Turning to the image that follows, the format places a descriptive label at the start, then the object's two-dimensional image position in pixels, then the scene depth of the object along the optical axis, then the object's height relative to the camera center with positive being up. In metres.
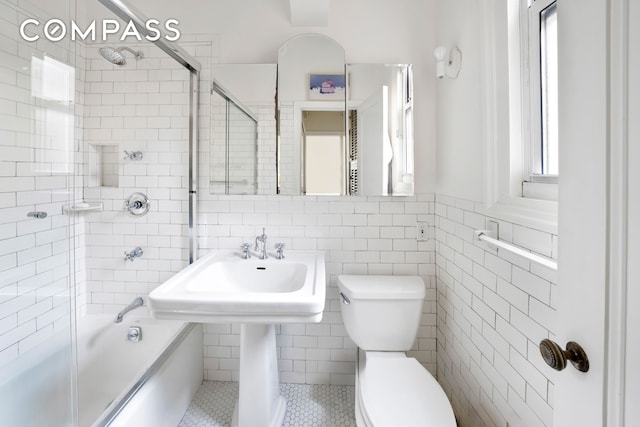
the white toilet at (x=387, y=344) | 1.19 -0.67
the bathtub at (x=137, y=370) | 1.29 -0.79
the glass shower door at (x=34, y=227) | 1.08 -0.07
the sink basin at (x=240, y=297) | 1.15 -0.35
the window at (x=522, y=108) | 1.01 +0.35
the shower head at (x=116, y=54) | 1.75 +0.86
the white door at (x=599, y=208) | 0.45 +0.00
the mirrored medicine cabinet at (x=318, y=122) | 1.76 +0.49
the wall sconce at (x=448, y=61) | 1.44 +0.69
